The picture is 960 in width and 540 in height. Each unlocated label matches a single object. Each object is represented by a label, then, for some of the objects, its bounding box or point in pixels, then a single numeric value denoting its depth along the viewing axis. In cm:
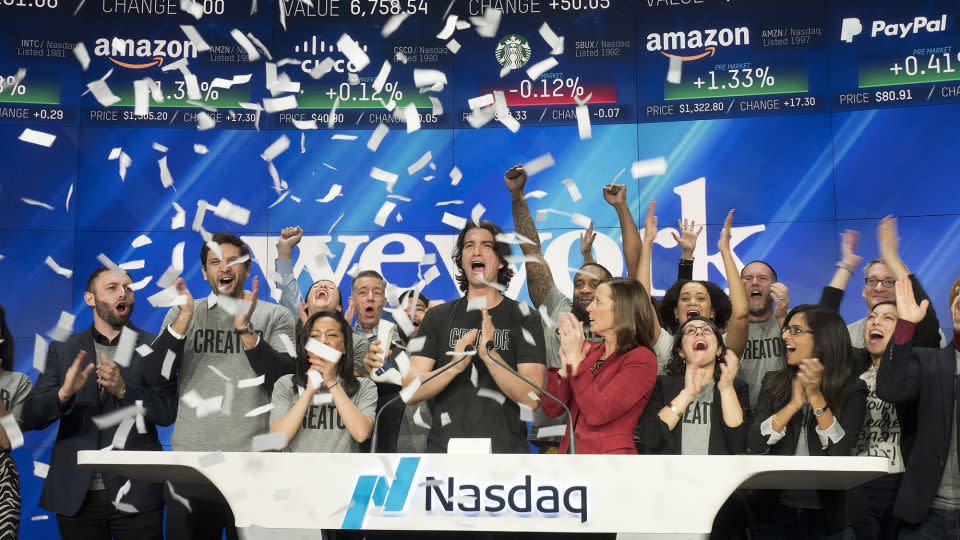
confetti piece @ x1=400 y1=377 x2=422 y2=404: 325
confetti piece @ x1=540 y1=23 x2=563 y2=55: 600
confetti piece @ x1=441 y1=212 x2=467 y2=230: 574
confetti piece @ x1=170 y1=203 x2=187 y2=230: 590
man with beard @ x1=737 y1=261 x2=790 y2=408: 407
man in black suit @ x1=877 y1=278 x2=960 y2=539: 323
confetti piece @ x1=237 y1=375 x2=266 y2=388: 375
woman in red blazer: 297
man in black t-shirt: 325
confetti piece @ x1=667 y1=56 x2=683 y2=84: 596
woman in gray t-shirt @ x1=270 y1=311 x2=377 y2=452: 338
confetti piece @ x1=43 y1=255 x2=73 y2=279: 582
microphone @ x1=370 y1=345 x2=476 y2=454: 307
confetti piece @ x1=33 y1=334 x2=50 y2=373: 392
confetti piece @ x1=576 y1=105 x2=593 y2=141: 582
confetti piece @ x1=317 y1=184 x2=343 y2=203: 594
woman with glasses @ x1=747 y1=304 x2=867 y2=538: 330
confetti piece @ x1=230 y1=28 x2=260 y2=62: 606
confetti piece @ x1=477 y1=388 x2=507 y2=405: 330
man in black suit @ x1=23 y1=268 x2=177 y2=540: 367
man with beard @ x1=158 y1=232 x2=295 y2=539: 369
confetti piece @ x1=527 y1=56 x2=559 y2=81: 602
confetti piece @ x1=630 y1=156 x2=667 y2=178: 585
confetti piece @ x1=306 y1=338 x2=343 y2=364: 350
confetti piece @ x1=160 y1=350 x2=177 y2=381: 373
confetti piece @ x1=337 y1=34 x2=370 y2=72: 612
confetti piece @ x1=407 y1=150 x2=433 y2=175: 589
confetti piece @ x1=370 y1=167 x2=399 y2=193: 593
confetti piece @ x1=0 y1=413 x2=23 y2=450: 370
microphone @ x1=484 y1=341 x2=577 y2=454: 265
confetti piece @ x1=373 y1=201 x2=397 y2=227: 593
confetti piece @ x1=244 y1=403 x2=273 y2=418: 367
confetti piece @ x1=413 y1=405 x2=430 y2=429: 357
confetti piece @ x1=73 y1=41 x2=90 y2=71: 602
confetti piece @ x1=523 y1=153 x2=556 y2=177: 586
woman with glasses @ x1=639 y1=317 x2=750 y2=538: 325
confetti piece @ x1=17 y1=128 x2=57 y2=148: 588
